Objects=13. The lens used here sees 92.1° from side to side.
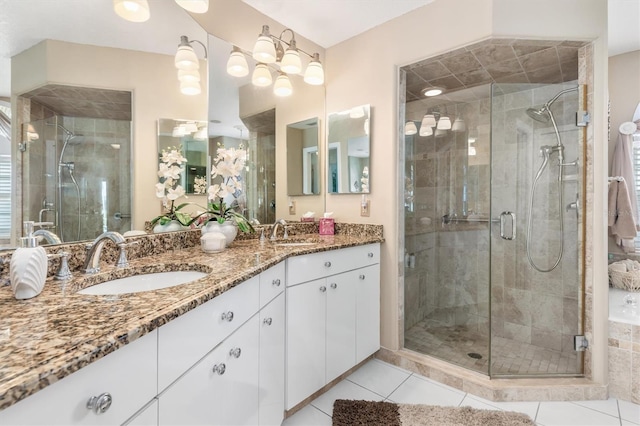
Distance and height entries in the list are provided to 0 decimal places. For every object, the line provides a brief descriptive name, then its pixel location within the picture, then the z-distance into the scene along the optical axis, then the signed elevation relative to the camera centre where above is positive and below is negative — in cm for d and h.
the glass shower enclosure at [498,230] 221 -17
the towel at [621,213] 239 -3
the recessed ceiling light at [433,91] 265 +102
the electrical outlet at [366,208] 236 +0
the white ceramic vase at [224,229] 173 -11
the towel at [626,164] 252 +38
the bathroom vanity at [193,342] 53 -34
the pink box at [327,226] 247 -14
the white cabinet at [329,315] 160 -63
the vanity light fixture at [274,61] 202 +104
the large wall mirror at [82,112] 106 +39
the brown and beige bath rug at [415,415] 161 -112
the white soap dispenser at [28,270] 84 -17
